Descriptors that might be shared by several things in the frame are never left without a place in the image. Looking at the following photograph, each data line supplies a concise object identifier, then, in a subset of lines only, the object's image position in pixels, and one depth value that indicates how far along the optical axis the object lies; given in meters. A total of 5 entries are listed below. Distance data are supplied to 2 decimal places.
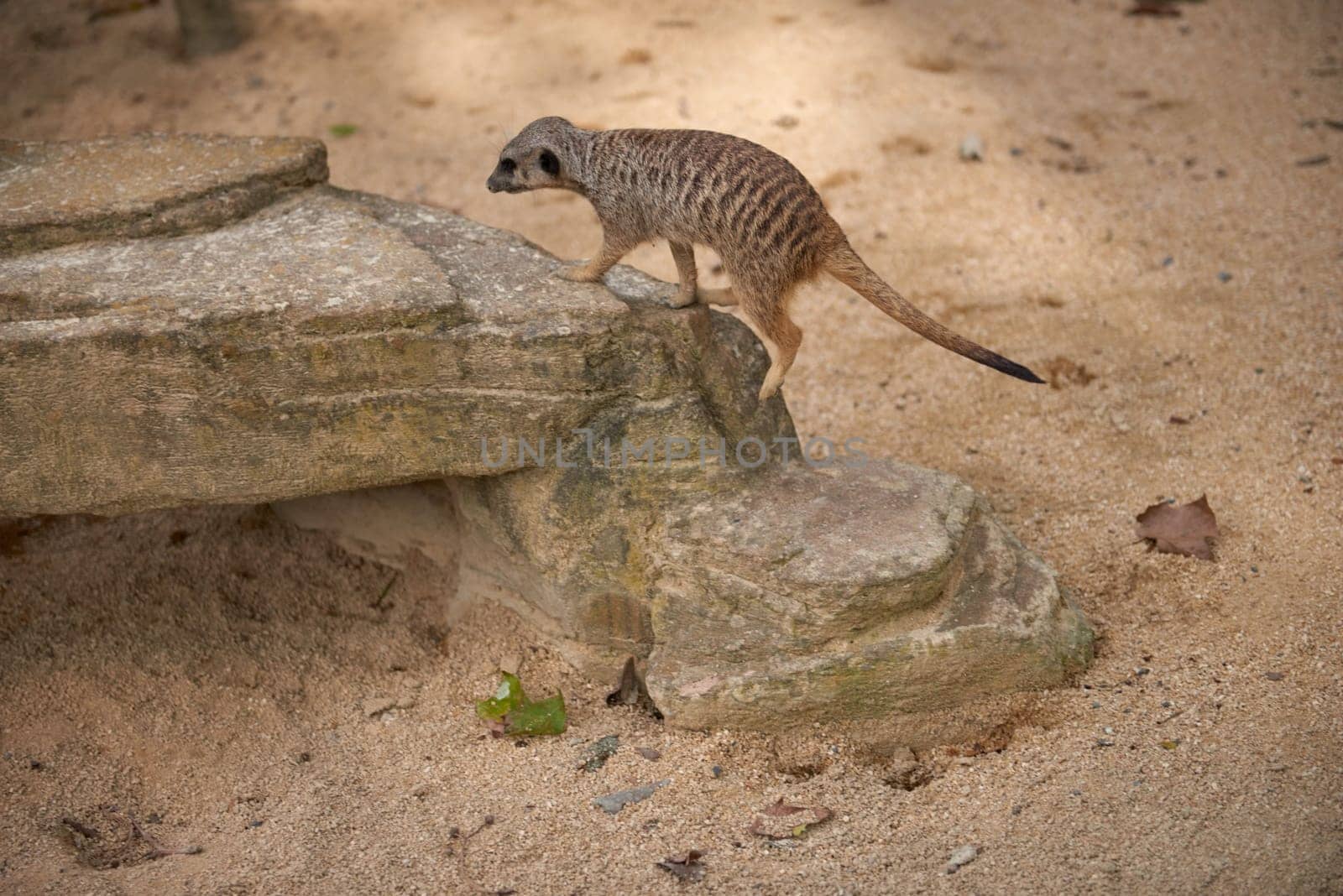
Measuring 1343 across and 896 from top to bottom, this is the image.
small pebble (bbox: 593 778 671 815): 2.45
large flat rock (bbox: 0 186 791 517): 2.41
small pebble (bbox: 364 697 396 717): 2.81
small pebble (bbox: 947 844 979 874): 2.21
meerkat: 2.56
